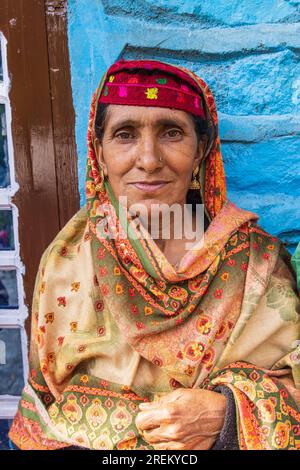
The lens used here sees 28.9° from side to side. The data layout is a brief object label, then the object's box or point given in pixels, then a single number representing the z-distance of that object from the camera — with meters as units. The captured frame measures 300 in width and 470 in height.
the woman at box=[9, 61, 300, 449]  1.80
